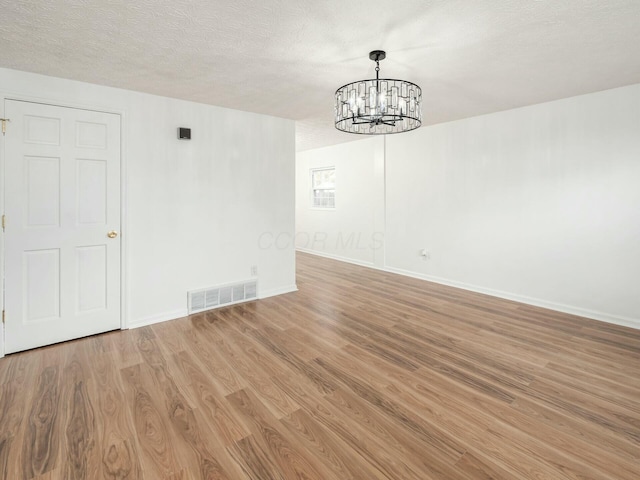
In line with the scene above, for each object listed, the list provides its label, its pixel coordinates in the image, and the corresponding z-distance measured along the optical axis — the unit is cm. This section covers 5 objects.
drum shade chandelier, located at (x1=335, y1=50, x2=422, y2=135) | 236
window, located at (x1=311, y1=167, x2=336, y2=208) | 726
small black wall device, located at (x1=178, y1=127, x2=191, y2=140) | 355
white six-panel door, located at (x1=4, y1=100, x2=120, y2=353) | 279
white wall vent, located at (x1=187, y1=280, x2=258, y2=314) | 381
